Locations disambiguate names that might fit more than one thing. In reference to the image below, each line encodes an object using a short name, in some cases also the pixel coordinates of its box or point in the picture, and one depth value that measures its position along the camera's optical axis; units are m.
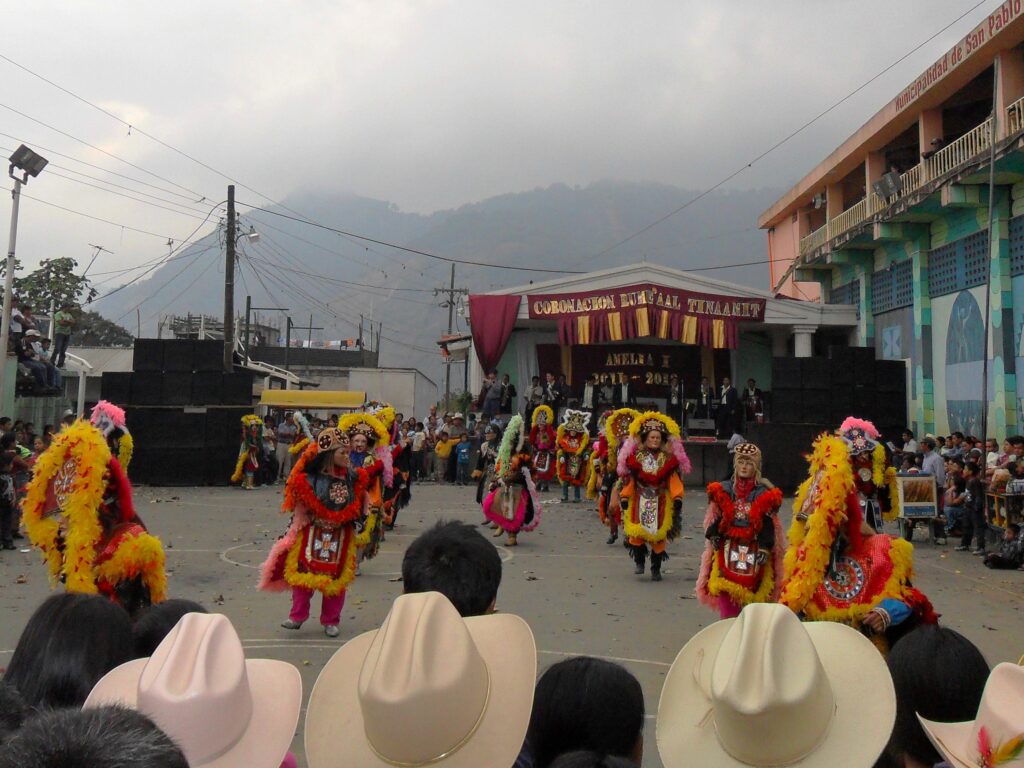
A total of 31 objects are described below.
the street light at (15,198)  15.97
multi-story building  17.22
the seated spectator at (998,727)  1.99
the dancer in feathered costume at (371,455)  10.71
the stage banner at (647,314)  24.50
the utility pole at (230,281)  25.35
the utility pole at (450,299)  44.96
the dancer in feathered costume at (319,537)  7.67
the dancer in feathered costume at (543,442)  17.95
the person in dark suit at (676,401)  25.98
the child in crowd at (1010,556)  11.59
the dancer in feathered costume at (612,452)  13.60
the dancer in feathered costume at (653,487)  10.35
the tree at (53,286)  31.62
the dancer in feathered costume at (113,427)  7.53
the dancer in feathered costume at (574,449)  18.61
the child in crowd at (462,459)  23.34
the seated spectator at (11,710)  2.06
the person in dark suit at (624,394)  25.50
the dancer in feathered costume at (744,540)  7.00
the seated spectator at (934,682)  2.65
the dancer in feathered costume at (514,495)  13.41
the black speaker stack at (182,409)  21.47
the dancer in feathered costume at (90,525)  5.88
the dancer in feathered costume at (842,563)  5.07
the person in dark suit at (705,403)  24.88
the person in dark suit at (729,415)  23.38
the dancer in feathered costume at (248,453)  21.55
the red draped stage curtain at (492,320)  25.41
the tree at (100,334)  54.95
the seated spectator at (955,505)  13.60
